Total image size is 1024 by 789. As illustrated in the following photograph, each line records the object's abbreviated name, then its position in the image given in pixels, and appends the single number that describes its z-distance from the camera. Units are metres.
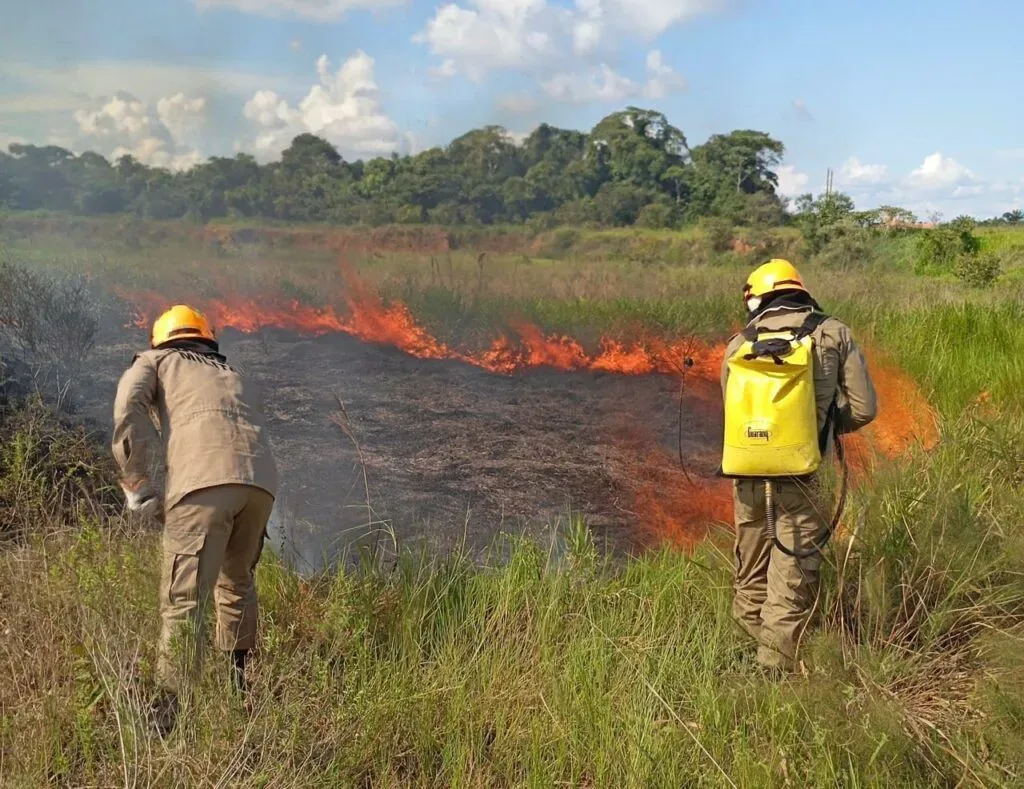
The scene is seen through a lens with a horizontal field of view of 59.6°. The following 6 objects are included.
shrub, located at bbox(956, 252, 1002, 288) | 15.14
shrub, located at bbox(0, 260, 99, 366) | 7.89
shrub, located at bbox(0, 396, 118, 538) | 5.48
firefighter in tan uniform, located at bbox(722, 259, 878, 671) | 4.28
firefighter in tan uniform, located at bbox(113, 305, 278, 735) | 3.93
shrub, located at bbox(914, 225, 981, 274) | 16.92
